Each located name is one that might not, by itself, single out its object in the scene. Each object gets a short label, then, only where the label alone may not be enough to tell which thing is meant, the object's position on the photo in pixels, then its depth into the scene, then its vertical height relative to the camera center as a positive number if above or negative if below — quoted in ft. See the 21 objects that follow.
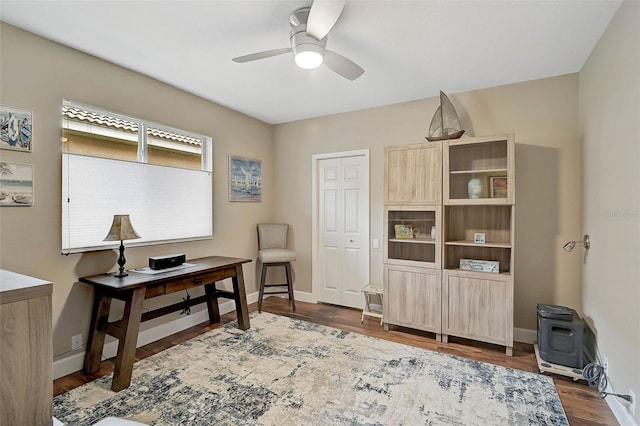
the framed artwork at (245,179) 13.59 +1.48
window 8.54 +1.02
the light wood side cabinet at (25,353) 2.30 -1.12
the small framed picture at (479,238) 10.50 -0.87
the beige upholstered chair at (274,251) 13.56 -1.80
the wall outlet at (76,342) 8.46 -3.63
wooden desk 7.69 -2.48
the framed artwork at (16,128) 7.27 +1.97
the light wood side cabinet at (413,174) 10.60 +1.36
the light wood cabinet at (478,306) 9.54 -3.02
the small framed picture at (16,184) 7.26 +0.63
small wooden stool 12.29 -3.68
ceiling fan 5.86 +3.79
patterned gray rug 6.63 -4.37
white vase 10.40 +0.84
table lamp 8.36 -0.58
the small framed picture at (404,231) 11.69 -0.71
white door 13.67 -0.82
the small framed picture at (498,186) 10.11 +0.87
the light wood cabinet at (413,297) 10.59 -3.03
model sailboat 10.68 +3.16
